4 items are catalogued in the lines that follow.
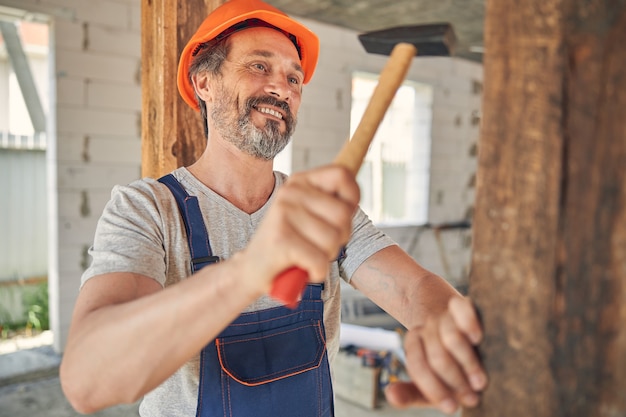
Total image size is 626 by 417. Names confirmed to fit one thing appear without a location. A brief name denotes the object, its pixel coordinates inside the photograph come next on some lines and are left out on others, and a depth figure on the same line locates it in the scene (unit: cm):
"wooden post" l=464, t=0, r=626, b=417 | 52
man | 63
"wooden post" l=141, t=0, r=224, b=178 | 166
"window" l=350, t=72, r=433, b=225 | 597
